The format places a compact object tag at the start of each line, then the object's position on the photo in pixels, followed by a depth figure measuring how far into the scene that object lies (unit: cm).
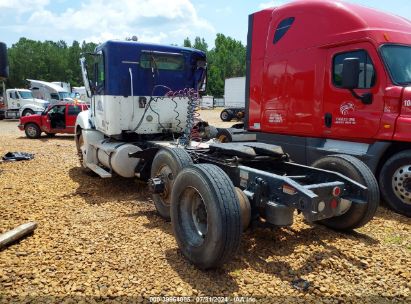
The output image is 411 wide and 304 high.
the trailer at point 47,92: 3259
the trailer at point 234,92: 4188
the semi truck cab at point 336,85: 583
